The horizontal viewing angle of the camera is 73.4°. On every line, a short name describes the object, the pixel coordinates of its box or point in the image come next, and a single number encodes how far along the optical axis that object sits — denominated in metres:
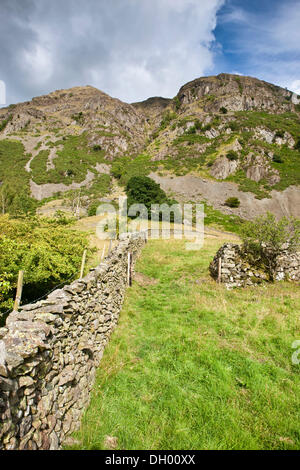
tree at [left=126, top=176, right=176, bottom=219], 61.22
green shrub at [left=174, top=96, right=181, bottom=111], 184.34
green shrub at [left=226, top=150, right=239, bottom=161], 95.64
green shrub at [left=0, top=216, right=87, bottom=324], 8.66
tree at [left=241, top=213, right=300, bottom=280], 12.26
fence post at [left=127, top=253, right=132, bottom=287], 12.10
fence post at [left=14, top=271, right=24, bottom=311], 6.49
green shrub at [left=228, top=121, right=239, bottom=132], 118.54
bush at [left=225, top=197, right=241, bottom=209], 68.25
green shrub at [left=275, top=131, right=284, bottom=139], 111.69
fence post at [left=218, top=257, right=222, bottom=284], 12.16
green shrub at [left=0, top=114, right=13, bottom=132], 156.00
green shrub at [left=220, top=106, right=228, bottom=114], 136.88
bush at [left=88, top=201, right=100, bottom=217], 57.19
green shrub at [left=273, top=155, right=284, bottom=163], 95.06
